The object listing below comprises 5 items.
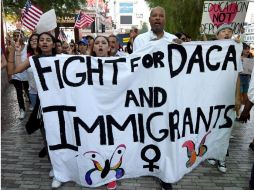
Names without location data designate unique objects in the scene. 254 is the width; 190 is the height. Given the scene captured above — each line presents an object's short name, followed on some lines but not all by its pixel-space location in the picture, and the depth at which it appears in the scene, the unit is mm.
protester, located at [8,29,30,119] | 7273
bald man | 4262
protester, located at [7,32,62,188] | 3875
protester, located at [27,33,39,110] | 5020
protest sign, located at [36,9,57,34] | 4648
